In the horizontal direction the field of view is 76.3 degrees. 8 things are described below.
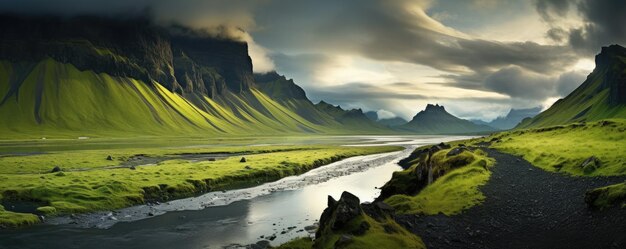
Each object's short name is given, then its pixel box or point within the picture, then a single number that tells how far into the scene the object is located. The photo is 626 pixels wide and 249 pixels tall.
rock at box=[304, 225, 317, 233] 39.19
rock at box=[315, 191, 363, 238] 27.28
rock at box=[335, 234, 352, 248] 24.17
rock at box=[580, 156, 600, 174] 41.72
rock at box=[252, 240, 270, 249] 33.06
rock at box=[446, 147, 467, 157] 59.23
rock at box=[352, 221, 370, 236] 26.03
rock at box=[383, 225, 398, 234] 27.19
